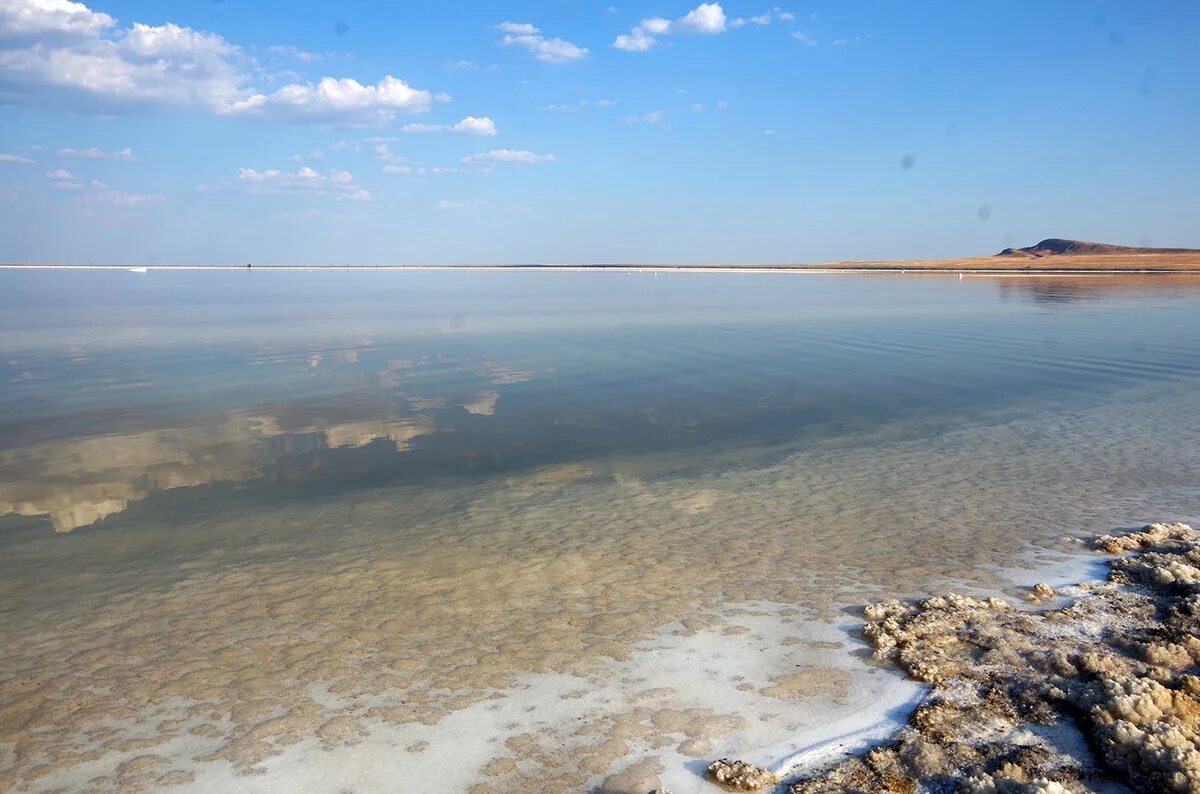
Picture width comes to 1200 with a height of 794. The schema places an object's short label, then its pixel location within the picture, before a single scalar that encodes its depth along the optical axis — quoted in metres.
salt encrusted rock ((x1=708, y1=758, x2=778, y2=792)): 4.92
